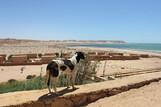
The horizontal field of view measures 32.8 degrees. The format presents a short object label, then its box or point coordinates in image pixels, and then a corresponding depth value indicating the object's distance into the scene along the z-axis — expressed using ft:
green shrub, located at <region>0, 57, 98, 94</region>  34.63
